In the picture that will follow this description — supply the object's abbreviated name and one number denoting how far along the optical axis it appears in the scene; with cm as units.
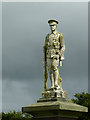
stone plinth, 1105
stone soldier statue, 1230
